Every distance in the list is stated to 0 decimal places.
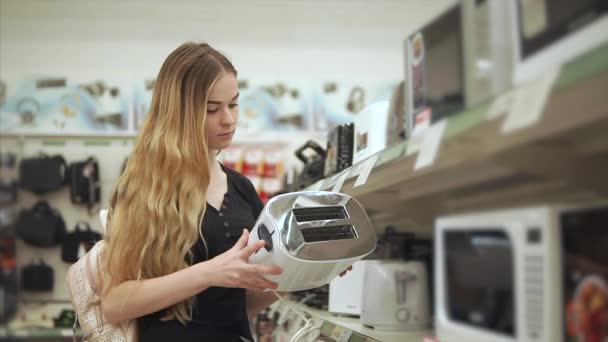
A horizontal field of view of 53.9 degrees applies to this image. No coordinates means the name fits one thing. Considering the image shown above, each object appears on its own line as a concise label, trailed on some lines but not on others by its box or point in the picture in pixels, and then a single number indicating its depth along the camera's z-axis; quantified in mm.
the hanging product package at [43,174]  4512
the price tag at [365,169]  1141
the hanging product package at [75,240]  4512
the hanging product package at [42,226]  4446
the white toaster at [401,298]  1379
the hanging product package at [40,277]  4398
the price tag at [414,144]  854
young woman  1426
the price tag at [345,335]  1366
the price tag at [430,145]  762
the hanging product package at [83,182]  4637
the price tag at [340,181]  1433
